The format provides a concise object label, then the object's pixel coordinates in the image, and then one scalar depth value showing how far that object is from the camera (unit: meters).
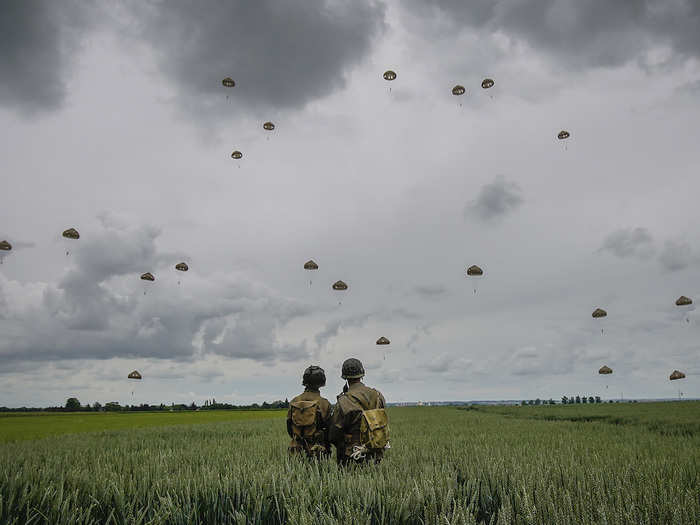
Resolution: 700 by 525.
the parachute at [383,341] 30.94
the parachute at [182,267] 24.37
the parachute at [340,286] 25.03
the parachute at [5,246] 21.84
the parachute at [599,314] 32.69
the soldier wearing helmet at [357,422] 6.64
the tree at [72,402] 69.51
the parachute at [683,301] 29.89
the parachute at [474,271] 24.73
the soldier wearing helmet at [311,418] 7.47
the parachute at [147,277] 24.72
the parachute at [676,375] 41.06
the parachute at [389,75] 23.31
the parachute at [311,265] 23.45
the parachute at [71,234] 23.32
